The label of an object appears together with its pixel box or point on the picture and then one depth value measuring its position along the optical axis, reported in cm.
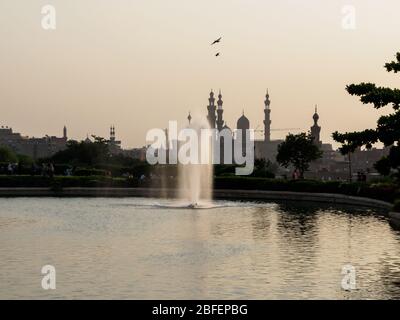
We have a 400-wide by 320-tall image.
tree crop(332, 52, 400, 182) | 3669
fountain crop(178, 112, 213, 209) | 5091
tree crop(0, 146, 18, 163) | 13075
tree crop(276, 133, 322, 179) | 7150
